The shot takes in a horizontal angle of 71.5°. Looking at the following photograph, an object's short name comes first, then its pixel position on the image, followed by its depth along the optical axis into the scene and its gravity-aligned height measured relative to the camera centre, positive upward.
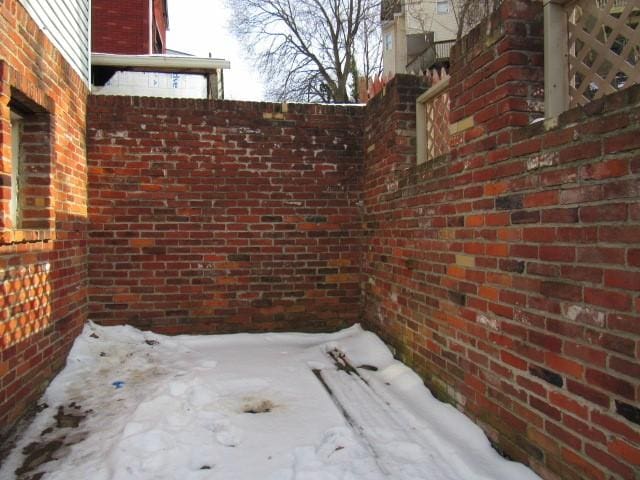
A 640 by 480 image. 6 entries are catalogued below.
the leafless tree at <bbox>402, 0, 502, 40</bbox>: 12.41 +6.51
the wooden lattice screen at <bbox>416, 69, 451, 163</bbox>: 3.41 +0.91
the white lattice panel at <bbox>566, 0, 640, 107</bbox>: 1.76 +0.79
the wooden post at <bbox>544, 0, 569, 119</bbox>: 2.21 +0.86
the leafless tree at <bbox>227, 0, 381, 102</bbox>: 19.48 +8.46
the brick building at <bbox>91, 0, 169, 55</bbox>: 10.59 +4.99
